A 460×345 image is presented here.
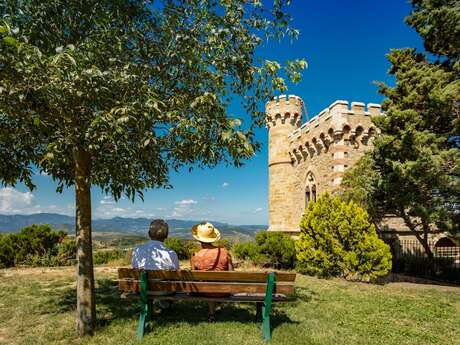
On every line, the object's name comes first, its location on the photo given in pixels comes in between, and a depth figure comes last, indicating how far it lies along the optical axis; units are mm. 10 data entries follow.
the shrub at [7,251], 13320
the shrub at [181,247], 15641
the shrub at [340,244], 10773
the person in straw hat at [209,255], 5613
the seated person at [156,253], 5723
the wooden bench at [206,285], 4887
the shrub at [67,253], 14289
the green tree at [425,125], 10164
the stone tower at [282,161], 21422
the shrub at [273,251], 13750
